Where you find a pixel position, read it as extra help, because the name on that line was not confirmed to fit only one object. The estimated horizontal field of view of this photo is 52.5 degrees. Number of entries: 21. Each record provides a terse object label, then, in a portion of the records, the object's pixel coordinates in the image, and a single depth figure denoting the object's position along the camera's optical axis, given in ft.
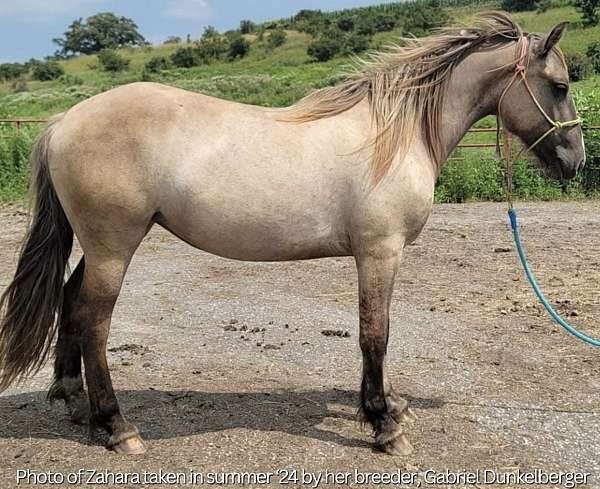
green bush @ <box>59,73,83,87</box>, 153.69
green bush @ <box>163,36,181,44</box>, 234.58
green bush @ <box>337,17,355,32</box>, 197.98
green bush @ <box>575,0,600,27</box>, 149.69
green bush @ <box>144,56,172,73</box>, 167.26
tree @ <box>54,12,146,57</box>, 296.51
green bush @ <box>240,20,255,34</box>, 228.43
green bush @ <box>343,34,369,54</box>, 164.66
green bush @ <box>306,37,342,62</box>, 161.07
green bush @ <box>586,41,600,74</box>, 102.60
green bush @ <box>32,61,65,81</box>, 177.47
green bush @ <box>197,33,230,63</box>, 189.57
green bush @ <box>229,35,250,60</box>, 188.14
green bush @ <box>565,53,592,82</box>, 90.63
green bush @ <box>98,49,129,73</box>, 179.63
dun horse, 10.78
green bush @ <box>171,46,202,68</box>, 180.96
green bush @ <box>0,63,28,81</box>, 188.14
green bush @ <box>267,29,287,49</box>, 193.98
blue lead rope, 13.05
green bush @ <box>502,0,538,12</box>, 169.43
